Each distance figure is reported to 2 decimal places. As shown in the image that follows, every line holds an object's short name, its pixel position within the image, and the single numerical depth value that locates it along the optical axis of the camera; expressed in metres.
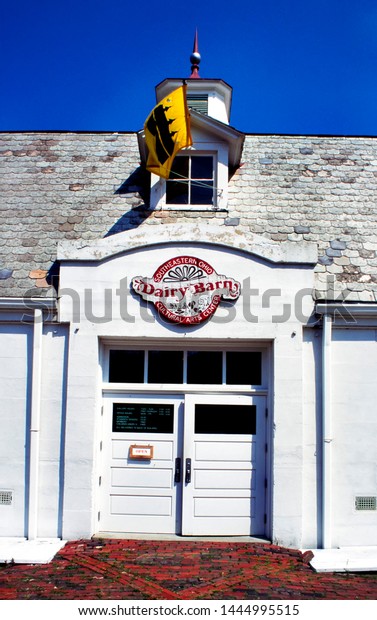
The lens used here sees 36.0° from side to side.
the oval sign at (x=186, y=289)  8.14
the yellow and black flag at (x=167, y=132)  9.20
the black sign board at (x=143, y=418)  8.31
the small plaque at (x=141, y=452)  8.19
